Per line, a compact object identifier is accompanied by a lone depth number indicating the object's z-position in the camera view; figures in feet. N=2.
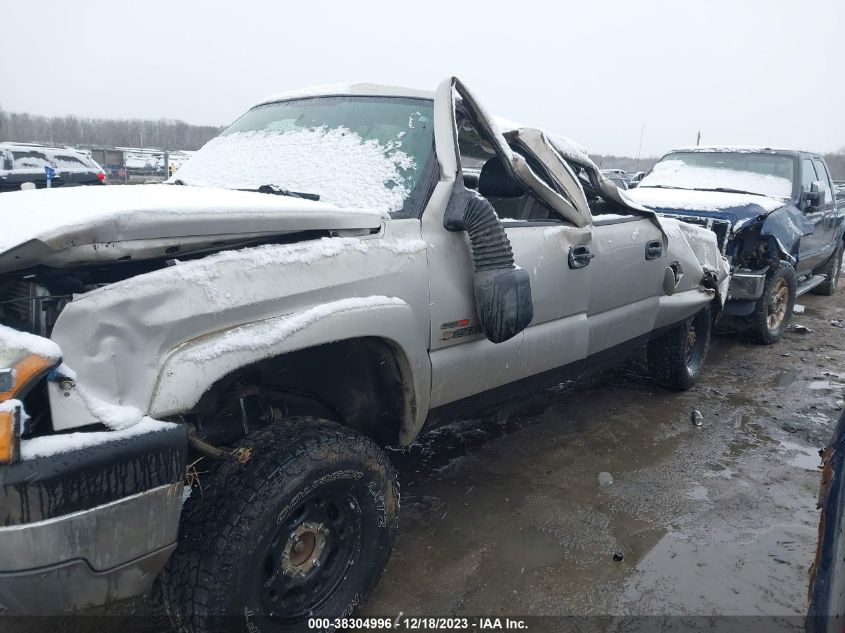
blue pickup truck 20.66
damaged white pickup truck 5.08
